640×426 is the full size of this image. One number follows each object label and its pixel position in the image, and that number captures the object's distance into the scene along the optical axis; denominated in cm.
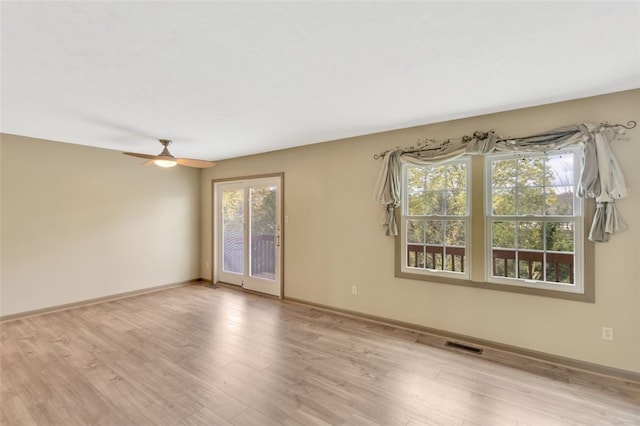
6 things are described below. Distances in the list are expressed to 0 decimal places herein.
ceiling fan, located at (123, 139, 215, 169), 364
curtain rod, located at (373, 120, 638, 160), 309
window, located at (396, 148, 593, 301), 280
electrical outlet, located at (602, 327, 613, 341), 256
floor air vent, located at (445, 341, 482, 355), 303
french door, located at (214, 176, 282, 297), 504
